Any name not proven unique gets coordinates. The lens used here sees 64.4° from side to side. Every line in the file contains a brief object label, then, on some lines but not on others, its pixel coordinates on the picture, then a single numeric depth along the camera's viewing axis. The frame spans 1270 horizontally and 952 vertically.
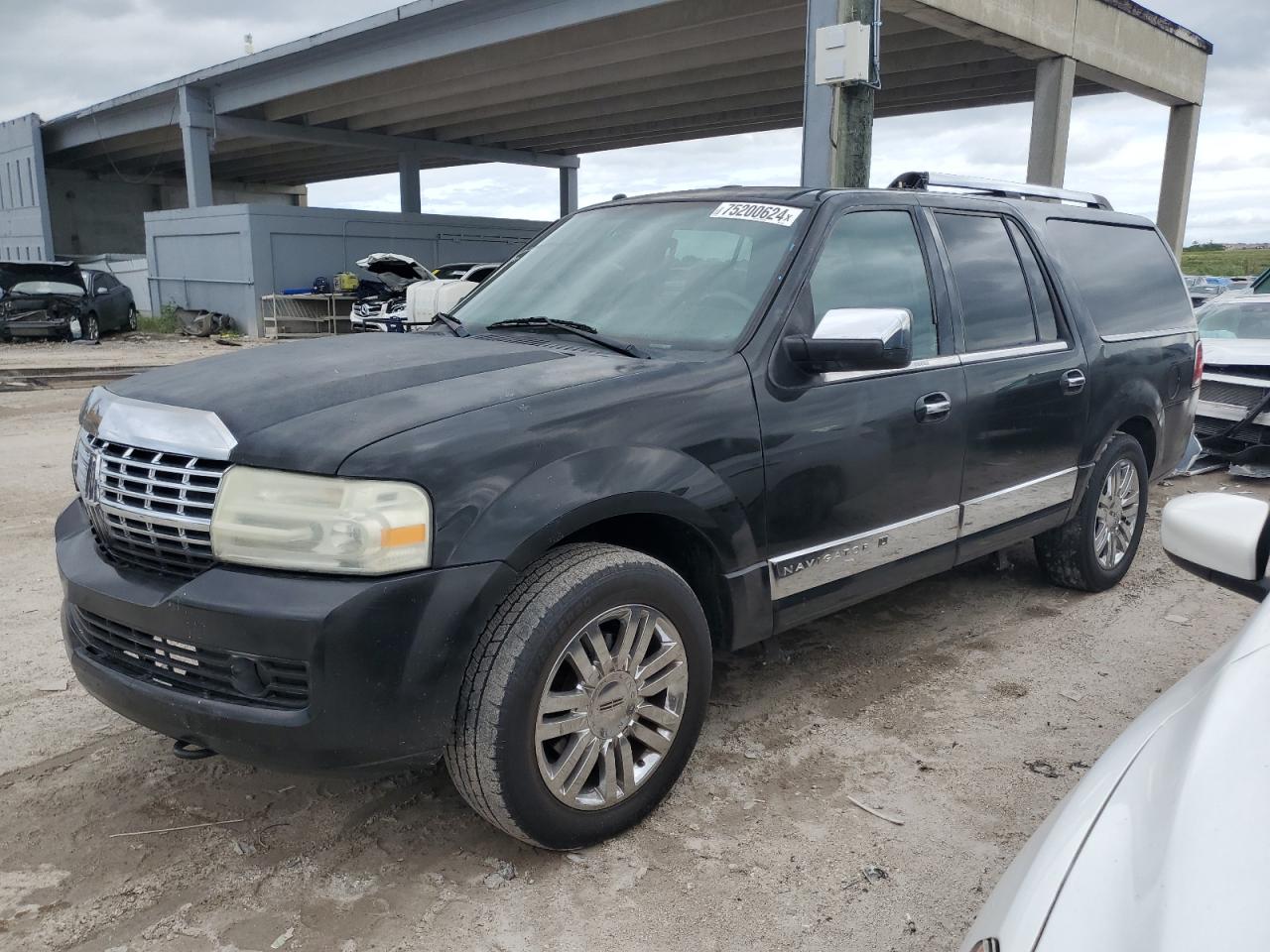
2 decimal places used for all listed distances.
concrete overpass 14.52
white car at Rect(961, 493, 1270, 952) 1.21
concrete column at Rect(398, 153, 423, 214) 28.14
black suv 2.31
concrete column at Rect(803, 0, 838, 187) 10.19
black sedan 18.47
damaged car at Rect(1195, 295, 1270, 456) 7.87
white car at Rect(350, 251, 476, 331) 18.36
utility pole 7.70
